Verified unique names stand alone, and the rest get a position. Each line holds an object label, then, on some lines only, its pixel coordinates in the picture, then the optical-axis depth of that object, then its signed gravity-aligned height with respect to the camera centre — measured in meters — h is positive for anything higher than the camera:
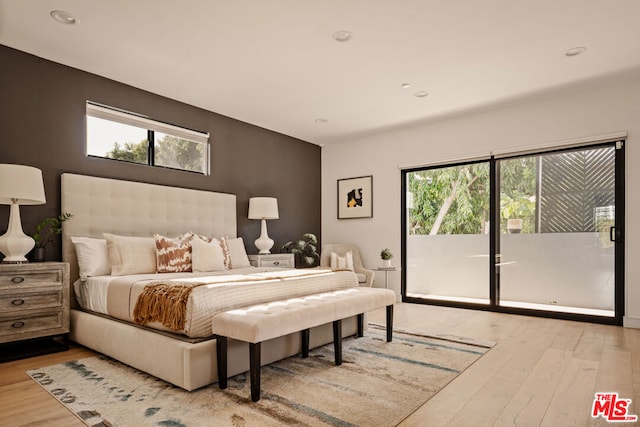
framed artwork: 6.09 +0.30
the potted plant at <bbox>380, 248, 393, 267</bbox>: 5.49 -0.57
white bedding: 2.40 -0.56
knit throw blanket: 2.38 -0.55
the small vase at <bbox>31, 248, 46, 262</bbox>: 3.20 -0.32
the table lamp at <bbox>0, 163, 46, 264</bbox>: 2.93 +0.15
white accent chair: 5.92 -0.59
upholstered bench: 2.16 -0.65
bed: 2.37 -0.54
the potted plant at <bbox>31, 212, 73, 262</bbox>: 3.35 -0.11
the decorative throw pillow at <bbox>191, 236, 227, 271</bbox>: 3.85 -0.40
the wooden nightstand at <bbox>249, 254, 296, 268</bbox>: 4.98 -0.59
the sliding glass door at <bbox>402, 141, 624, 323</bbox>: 4.23 -0.23
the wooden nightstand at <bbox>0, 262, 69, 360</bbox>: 2.86 -0.68
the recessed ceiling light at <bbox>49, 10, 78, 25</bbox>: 2.79 +1.47
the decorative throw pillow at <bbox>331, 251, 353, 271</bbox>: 5.81 -0.68
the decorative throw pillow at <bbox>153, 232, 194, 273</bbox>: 3.64 -0.37
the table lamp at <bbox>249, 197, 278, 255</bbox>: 5.12 +0.05
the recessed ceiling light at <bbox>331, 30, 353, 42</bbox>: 3.06 +1.45
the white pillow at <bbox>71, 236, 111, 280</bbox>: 3.39 -0.36
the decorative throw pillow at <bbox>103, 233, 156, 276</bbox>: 3.44 -0.35
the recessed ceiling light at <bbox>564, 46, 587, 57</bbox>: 3.29 +1.42
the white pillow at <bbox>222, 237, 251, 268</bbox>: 4.48 -0.43
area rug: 1.97 -1.04
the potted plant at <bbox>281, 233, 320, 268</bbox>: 5.78 -0.52
